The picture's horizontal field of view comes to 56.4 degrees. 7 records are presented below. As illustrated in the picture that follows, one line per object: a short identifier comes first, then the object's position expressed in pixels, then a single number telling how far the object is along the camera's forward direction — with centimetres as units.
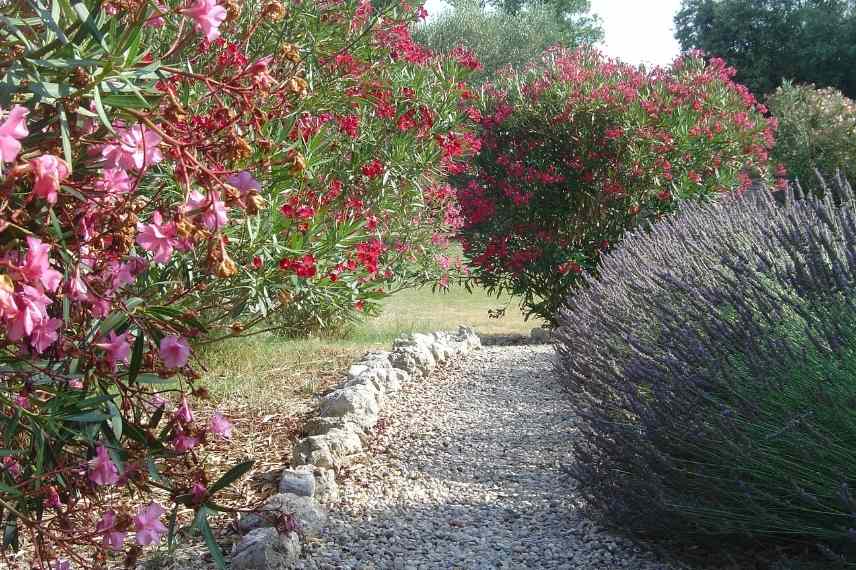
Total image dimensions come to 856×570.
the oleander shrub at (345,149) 359
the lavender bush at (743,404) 215
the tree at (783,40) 2058
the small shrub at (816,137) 1206
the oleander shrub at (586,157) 714
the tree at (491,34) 2284
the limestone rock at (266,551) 260
